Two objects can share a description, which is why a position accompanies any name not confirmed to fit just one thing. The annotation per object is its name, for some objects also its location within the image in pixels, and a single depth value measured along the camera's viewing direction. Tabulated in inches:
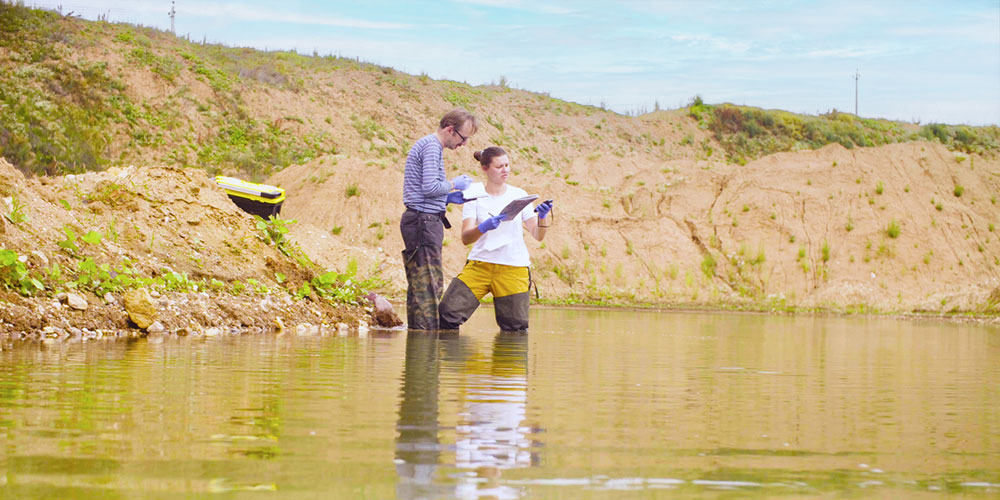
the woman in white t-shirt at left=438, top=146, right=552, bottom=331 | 434.0
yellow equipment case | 920.3
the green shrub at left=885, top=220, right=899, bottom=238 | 1425.9
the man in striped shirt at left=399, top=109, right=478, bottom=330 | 435.8
